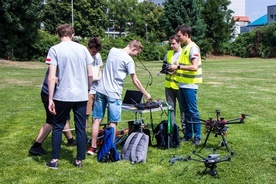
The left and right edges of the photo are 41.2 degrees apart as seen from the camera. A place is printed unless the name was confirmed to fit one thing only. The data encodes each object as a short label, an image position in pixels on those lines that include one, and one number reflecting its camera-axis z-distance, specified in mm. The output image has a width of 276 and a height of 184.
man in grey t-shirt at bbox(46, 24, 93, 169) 4734
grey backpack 5273
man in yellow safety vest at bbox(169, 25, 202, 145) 6051
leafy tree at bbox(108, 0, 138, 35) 73312
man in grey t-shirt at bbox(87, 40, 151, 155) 5367
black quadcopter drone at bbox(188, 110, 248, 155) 5488
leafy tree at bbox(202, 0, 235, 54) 50625
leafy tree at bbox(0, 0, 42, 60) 31578
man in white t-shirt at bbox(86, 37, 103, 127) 5952
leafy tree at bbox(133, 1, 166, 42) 73688
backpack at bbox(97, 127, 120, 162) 5293
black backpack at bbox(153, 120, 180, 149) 5992
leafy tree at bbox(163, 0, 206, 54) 38125
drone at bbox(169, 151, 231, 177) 4557
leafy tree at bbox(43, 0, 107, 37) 59156
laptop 6277
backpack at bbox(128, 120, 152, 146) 6152
